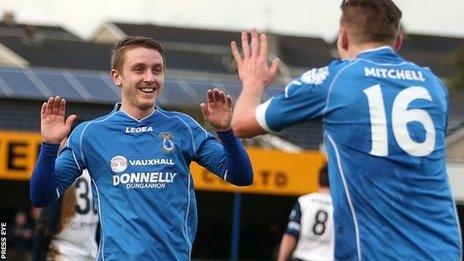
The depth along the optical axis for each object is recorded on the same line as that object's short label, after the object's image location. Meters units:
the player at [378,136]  10.93
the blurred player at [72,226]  20.25
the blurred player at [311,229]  24.20
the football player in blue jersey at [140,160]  13.57
